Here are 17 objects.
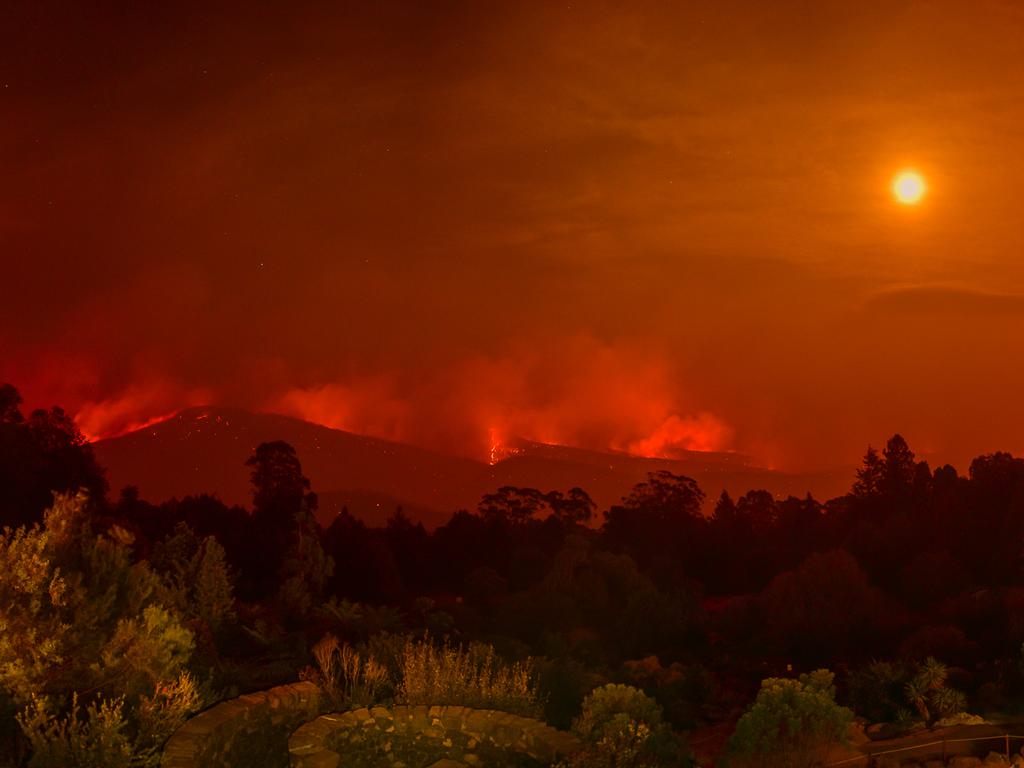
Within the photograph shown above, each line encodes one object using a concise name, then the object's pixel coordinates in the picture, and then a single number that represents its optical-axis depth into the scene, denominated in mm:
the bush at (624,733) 8969
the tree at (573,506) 42312
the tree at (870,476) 36188
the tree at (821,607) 19547
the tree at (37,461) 26328
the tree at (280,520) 25000
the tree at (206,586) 17703
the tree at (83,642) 10023
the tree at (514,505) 42250
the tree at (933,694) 13867
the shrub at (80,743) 9398
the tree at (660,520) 32625
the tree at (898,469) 34188
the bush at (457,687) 10742
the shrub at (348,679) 11055
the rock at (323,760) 8820
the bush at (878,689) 14805
